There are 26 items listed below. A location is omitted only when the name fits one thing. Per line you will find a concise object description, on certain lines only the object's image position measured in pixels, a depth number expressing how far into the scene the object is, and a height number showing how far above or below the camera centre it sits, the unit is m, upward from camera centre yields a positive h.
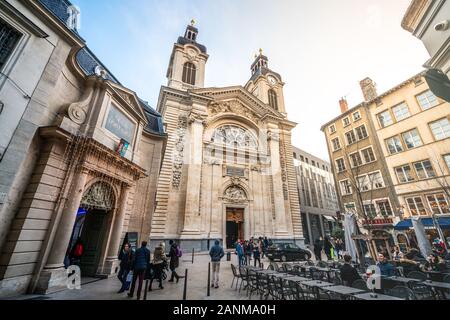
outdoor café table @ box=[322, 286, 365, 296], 4.43 -1.27
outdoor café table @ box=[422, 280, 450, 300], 4.77 -1.21
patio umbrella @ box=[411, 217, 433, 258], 11.01 -0.14
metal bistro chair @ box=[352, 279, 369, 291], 5.17 -1.27
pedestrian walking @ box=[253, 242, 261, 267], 11.93 -1.16
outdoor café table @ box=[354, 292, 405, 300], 3.99 -1.25
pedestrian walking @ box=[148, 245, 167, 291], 7.33 -1.19
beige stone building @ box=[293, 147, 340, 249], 38.19 +8.15
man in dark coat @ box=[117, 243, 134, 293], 7.17 -1.11
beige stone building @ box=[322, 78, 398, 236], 20.92 +8.87
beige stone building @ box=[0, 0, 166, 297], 6.08 +2.95
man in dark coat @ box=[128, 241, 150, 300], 6.29 -0.99
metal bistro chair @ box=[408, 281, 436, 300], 5.45 -1.60
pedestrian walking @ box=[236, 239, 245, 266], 11.35 -1.06
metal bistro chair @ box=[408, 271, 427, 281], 6.11 -1.24
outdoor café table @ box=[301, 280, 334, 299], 5.06 -1.28
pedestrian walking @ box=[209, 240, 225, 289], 7.65 -1.00
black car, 15.21 -1.45
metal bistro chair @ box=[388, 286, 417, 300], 5.14 -1.49
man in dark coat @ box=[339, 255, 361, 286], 5.94 -1.15
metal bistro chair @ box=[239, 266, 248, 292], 7.14 -1.40
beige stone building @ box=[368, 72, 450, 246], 17.64 +8.62
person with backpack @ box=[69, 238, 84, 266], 8.65 -0.98
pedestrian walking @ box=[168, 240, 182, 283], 8.24 -1.09
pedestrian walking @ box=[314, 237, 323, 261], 14.79 -1.01
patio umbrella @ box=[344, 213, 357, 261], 11.58 +0.14
